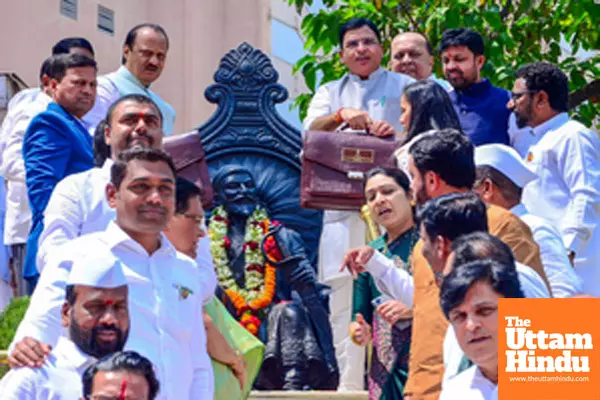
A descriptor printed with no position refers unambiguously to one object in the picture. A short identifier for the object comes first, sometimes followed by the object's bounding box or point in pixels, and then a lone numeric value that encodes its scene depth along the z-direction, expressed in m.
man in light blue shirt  10.40
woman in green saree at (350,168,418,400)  7.91
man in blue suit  8.74
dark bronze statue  11.52
